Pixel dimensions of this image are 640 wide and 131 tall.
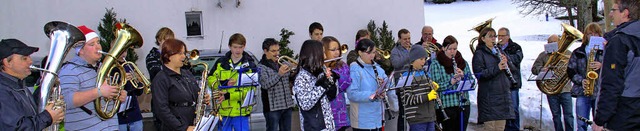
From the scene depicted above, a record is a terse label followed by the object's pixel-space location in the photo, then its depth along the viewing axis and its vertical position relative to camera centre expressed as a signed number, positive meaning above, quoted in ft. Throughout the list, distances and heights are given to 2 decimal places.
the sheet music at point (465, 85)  24.64 -1.17
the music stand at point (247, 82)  22.22 -0.69
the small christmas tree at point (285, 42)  43.73 +1.35
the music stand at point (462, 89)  24.71 -1.33
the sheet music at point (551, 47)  27.68 +0.24
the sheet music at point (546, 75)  26.78 -0.96
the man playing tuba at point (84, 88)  15.85 -0.52
